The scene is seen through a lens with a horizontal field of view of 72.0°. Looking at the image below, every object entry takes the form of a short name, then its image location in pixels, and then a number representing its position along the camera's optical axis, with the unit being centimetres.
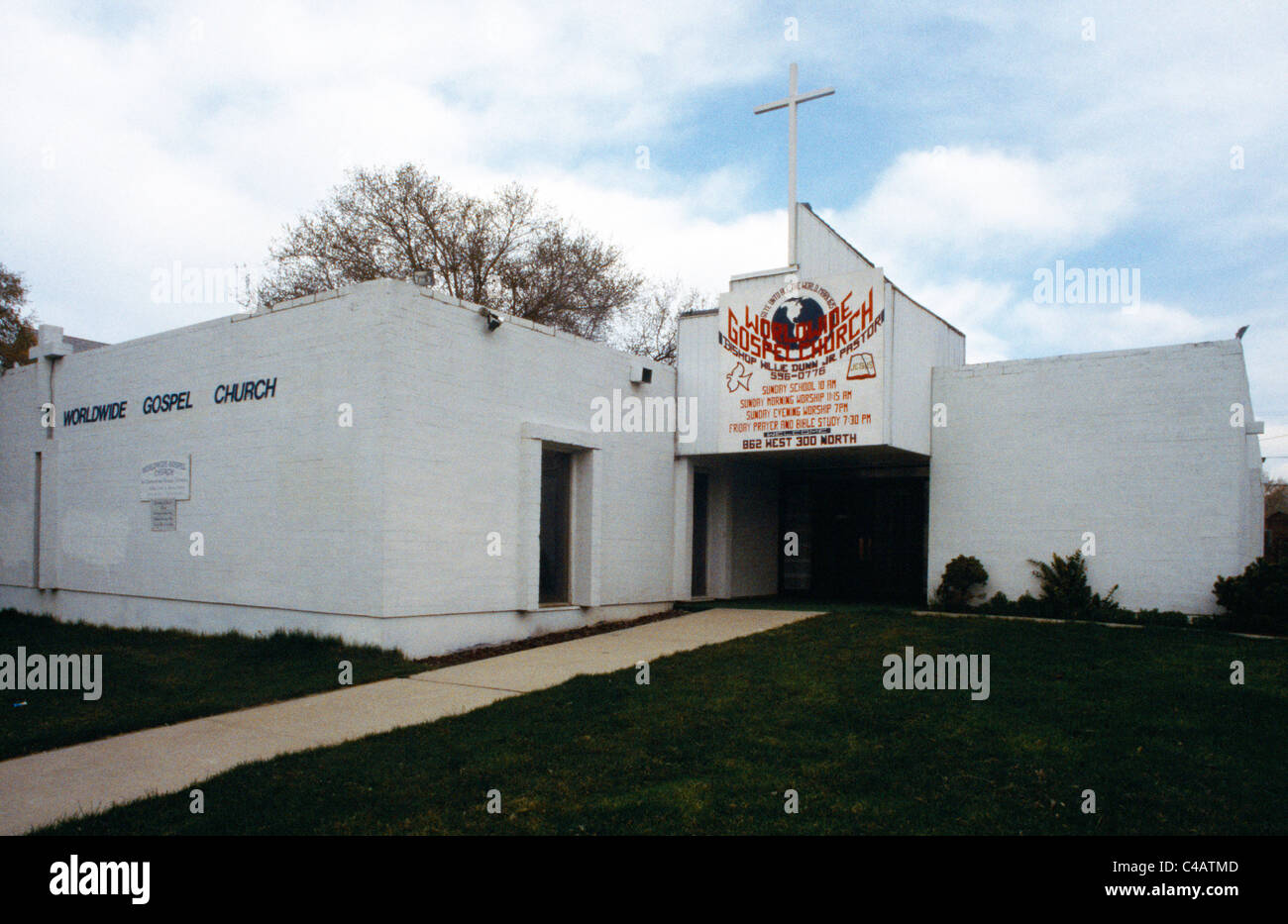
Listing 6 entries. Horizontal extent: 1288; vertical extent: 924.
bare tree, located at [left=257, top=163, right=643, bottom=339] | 2655
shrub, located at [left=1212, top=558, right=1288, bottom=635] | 1115
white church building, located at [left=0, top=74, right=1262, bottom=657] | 1050
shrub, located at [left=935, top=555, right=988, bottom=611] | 1373
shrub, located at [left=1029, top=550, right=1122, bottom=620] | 1260
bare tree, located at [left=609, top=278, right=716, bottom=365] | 3294
